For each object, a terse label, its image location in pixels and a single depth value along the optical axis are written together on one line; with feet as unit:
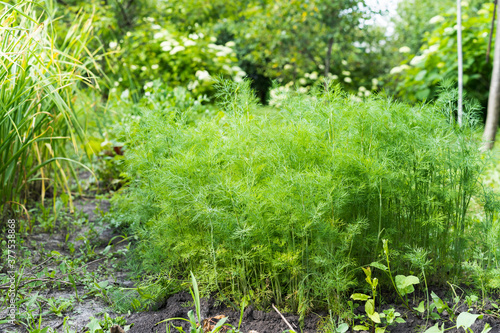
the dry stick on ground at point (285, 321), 5.20
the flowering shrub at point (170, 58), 18.30
